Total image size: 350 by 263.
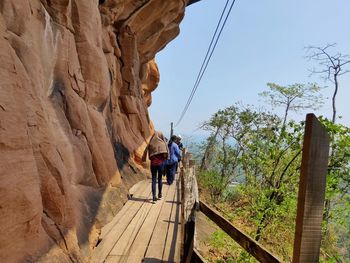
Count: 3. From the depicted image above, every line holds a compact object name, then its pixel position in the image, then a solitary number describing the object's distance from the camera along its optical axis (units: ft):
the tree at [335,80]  56.44
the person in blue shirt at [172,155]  27.02
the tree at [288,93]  66.18
